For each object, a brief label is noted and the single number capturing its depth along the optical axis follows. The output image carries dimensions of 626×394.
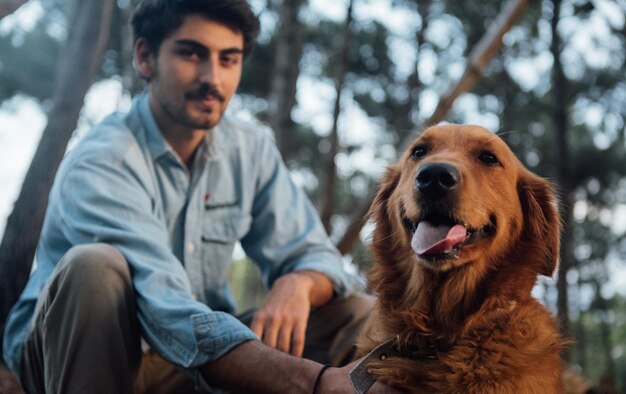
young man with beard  2.15
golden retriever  1.95
